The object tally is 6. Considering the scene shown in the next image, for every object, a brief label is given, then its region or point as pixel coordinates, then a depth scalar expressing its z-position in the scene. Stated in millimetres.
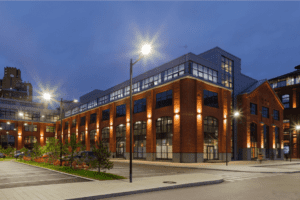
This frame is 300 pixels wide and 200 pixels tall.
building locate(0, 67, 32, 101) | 127625
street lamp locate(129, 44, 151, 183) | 13148
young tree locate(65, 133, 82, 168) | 20797
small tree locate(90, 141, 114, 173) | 16703
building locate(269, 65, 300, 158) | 60438
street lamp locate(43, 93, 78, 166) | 22142
